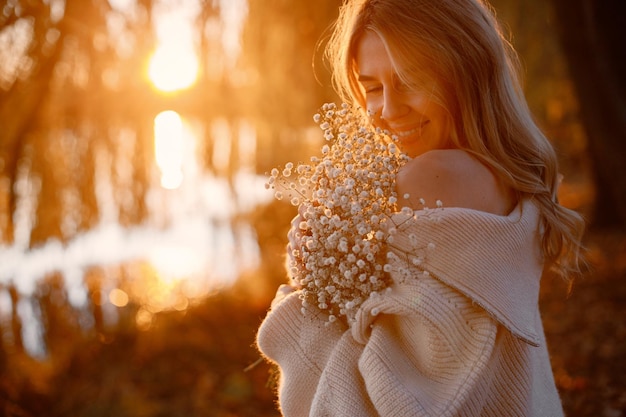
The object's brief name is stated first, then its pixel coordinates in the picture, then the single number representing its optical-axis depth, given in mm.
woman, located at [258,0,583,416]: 1647
